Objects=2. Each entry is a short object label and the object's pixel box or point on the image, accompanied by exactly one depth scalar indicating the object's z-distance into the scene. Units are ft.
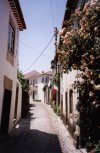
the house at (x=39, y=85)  189.59
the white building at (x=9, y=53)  36.17
